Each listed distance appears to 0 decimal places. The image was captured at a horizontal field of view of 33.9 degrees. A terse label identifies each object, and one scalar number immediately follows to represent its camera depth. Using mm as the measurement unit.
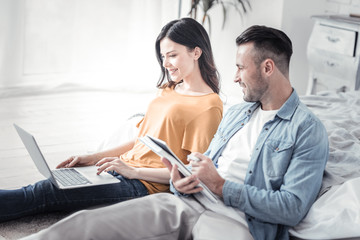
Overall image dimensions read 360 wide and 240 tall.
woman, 2158
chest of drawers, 3959
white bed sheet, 1743
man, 1724
